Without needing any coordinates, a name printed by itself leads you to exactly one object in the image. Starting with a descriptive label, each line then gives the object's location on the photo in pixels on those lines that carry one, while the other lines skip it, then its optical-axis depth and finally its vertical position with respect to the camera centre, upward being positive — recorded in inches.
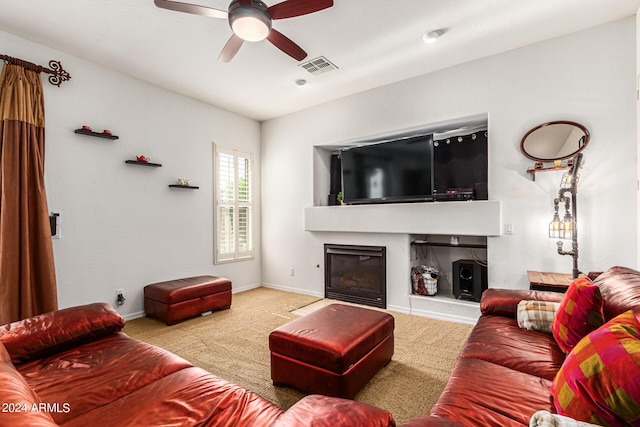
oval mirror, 114.2 +26.7
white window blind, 187.2 +6.1
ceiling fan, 78.0 +53.6
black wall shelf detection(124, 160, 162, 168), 144.0 +25.5
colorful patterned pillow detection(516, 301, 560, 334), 77.3 -27.2
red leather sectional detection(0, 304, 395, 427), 41.2 -31.1
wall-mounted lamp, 103.8 -2.3
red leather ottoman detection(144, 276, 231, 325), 136.7 -38.9
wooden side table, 102.3 -24.5
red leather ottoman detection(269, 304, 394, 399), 75.4 -36.4
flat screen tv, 148.9 +21.5
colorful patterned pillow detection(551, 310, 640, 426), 35.7 -21.8
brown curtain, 107.3 +4.7
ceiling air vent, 132.7 +66.5
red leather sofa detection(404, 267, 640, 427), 46.4 -30.7
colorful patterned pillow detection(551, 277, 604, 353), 62.2 -22.0
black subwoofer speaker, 137.3 -31.2
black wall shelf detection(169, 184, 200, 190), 161.8 +15.6
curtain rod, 111.5 +57.2
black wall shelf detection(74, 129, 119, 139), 127.7 +35.6
